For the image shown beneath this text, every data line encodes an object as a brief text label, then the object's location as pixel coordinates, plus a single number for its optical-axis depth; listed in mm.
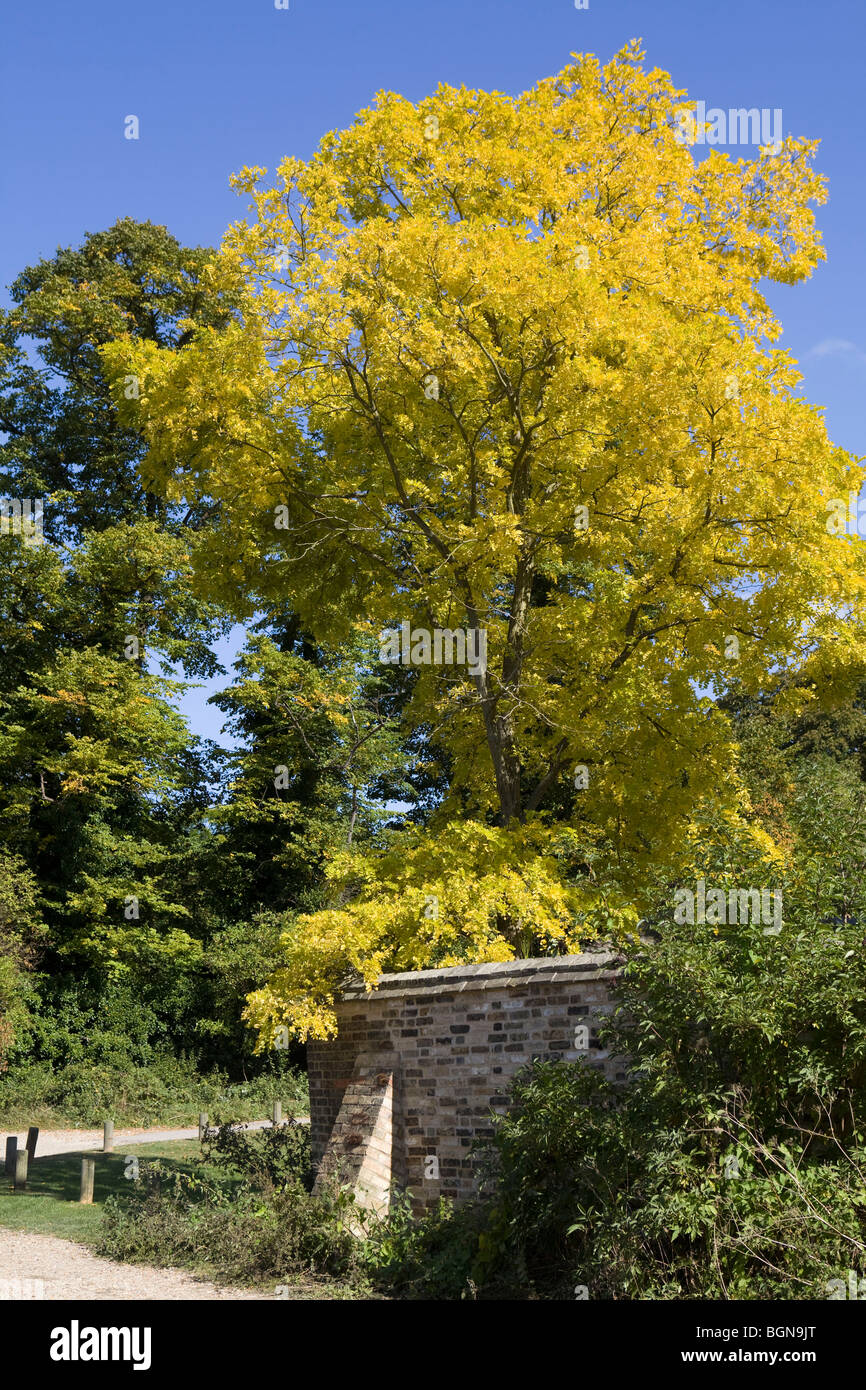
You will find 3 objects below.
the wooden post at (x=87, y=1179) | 13677
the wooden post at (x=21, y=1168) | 14469
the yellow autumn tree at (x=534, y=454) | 10883
